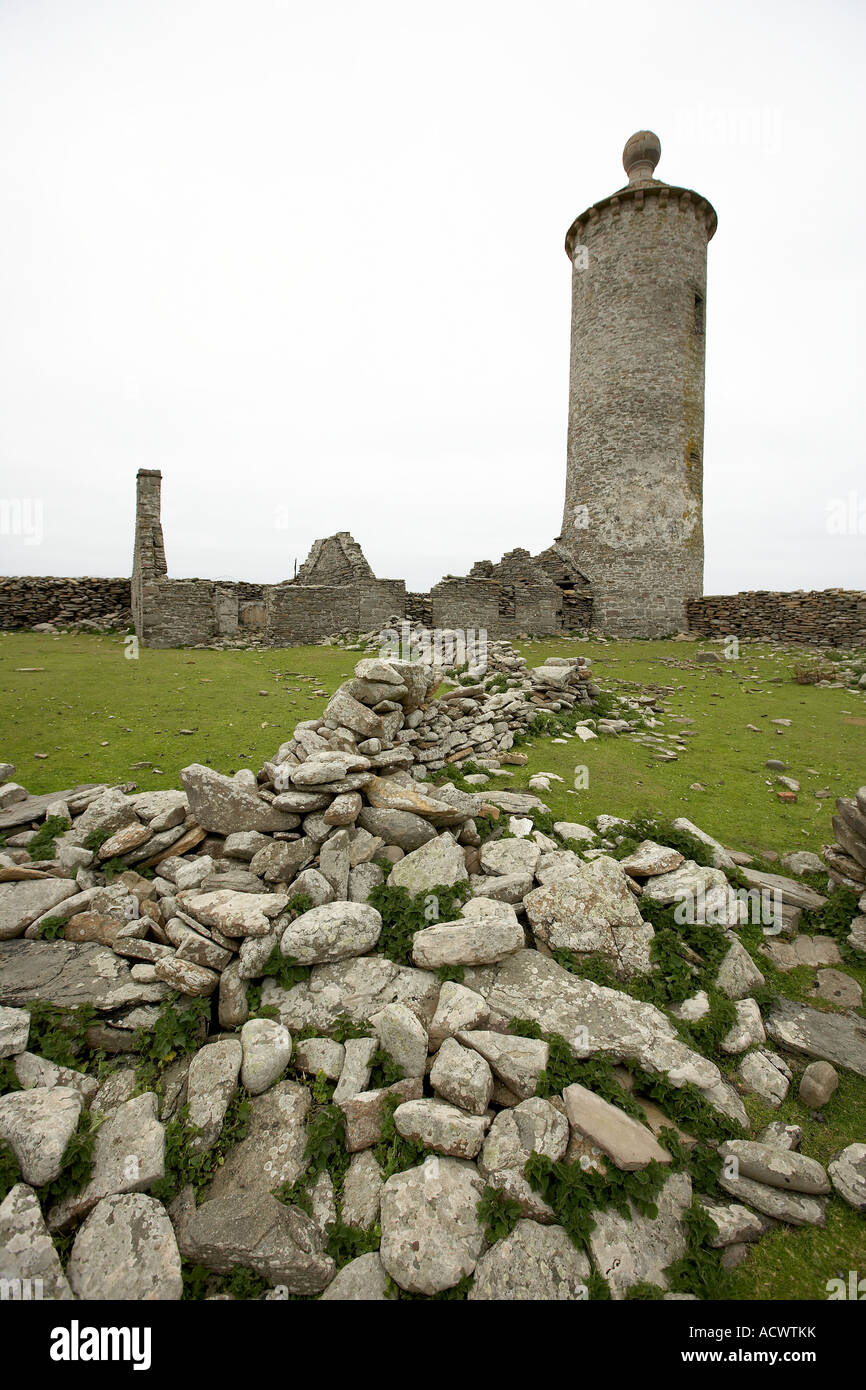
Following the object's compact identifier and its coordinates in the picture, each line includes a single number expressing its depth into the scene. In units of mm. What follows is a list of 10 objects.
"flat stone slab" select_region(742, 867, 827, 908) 5027
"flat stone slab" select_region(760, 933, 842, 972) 4585
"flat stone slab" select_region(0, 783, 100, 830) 5114
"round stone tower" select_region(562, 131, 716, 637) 22562
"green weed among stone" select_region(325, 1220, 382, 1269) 2861
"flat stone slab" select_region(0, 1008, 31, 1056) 3247
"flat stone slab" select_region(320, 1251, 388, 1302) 2717
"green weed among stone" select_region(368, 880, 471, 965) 4211
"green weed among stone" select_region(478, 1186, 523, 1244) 2818
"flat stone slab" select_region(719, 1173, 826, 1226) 2912
